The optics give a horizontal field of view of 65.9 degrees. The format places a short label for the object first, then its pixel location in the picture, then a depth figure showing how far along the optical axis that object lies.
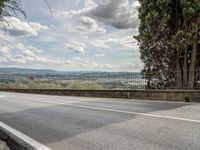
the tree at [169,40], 8.29
